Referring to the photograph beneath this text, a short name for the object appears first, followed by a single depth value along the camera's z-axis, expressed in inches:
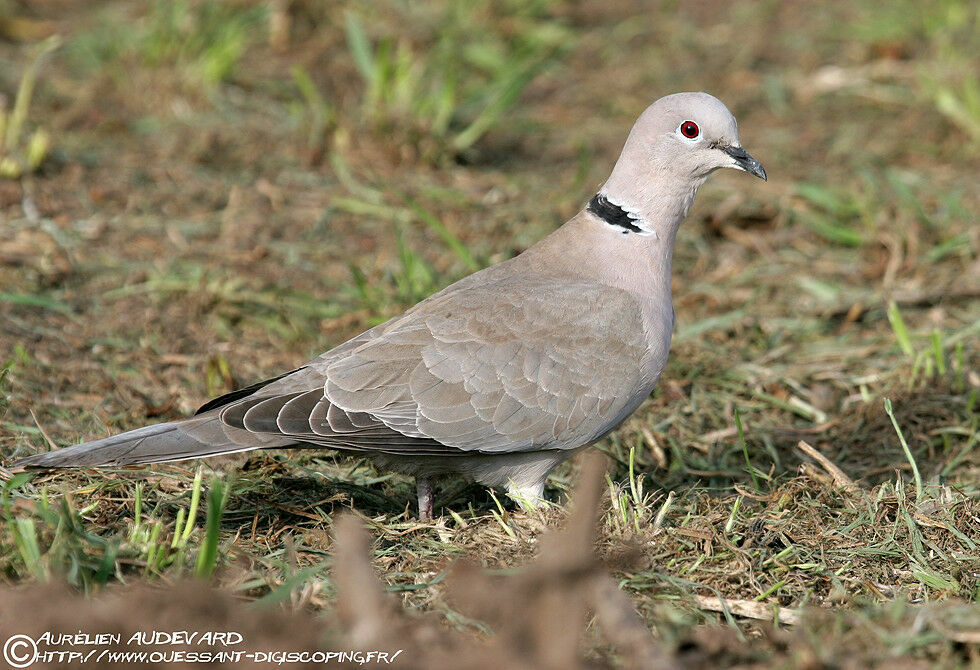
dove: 283.3
